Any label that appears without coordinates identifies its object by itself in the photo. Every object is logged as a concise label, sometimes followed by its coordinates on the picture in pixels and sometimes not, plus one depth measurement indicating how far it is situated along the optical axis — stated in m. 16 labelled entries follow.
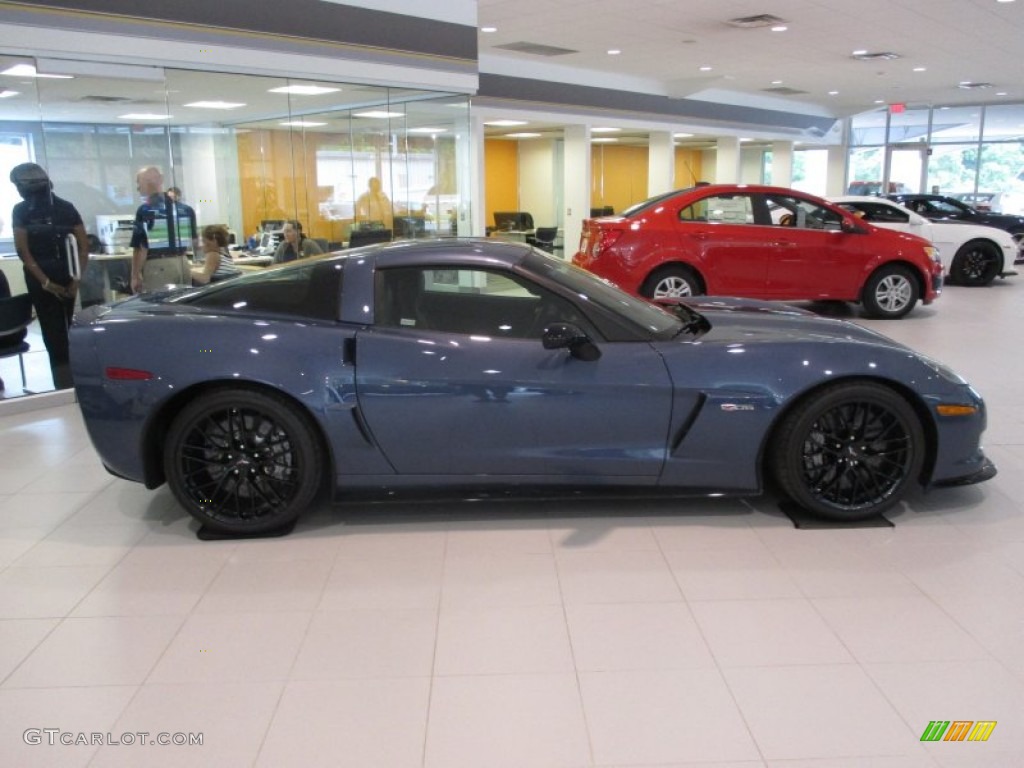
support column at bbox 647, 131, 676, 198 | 17.11
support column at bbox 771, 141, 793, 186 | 22.14
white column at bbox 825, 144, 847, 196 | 23.80
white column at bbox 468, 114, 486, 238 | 10.10
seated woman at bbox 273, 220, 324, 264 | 8.27
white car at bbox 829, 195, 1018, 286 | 11.44
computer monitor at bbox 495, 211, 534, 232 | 18.56
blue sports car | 3.37
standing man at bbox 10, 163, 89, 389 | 5.87
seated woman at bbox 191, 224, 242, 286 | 7.18
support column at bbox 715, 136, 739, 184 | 19.48
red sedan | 8.35
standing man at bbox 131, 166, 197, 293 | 7.16
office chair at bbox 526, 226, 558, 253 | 16.05
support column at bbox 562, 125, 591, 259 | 14.89
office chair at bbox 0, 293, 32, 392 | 5.82
